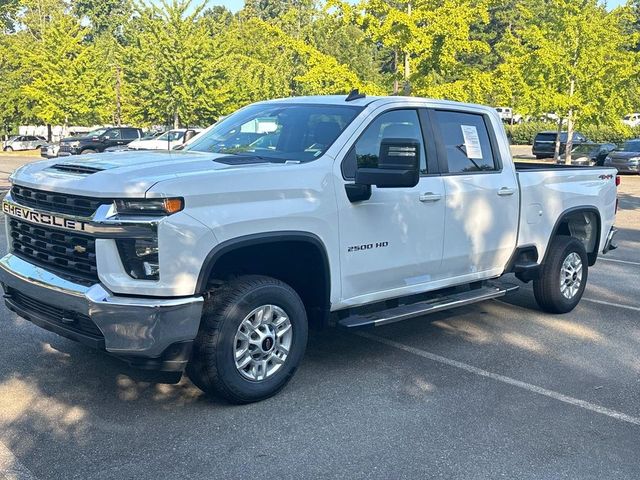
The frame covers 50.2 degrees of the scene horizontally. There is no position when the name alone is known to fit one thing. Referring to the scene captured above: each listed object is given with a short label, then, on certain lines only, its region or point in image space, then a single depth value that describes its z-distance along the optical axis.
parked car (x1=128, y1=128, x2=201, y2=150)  26.64
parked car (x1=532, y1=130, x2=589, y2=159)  33.49
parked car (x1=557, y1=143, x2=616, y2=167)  30.22
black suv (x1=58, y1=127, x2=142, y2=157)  32.00
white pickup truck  3.86
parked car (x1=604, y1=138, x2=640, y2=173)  27.72
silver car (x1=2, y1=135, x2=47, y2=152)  48.38
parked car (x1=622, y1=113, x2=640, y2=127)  52.54
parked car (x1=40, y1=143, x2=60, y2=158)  35.07
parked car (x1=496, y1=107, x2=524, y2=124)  65.03
